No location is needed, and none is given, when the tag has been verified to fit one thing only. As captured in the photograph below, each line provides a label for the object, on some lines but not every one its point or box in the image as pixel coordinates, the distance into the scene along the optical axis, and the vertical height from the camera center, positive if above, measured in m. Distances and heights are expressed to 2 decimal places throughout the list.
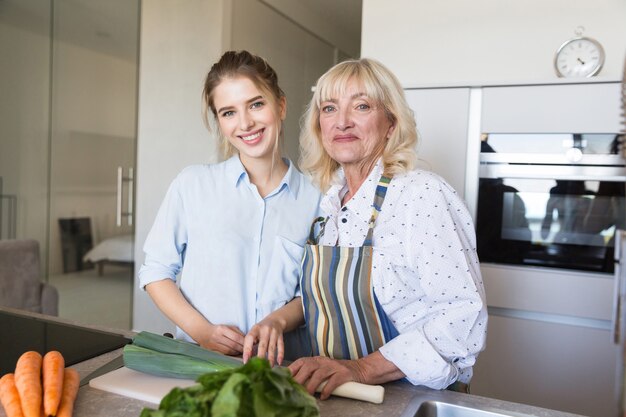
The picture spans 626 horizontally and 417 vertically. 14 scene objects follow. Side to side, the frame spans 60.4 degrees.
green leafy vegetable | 0.54 -0.21
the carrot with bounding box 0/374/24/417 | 0.78 -0.32
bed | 3.63 -0.46
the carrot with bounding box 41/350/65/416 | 0.79 -0.31
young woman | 1.32 -0.09
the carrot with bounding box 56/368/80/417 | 0.81 -0.34
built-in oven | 2.26 +0.01
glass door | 3.35 +0.18
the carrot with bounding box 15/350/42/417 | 0.78 -0.31
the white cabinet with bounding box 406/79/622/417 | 2.25 -0.38
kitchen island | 0.86 -0.36
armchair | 2.64 -0.50
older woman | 1.02 -0.12
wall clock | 2.28 +0.62
